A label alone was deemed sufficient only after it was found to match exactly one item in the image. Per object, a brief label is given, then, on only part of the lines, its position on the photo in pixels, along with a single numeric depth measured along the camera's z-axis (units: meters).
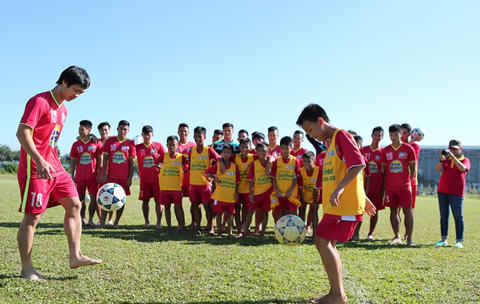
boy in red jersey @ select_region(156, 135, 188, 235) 7.78
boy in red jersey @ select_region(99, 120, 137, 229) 8.59
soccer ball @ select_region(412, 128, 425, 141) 8.14
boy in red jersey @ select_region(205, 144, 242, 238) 7.40
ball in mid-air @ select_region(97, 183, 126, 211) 6.54
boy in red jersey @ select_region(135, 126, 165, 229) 8.63
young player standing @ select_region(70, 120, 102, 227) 8.52
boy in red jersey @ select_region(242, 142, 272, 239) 7.34
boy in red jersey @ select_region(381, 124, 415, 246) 7.18
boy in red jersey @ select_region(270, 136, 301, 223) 7.25
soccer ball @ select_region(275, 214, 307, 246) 4.66
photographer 7.26
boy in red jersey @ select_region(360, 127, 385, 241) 7.67
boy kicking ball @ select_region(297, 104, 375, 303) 3.50
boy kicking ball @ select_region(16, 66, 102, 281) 3.94
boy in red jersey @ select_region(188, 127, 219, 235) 7.86
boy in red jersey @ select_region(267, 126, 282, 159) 8.63
